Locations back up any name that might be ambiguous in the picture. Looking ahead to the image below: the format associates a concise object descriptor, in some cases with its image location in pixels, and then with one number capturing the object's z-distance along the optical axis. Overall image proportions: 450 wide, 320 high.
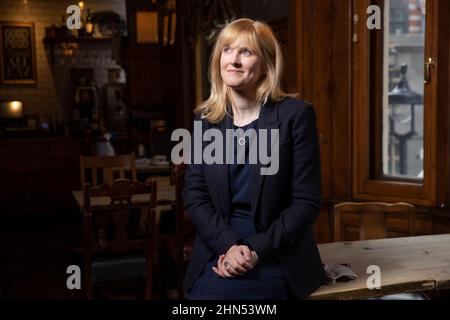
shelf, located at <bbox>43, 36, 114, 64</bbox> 8.70
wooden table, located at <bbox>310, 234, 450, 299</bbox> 1.88
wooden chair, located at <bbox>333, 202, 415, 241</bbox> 2.59
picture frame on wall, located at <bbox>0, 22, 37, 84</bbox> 9.46
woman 1.74
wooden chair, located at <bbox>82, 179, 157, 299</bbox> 3.17
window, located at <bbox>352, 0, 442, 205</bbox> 3.09
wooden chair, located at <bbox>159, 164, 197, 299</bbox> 3.53
